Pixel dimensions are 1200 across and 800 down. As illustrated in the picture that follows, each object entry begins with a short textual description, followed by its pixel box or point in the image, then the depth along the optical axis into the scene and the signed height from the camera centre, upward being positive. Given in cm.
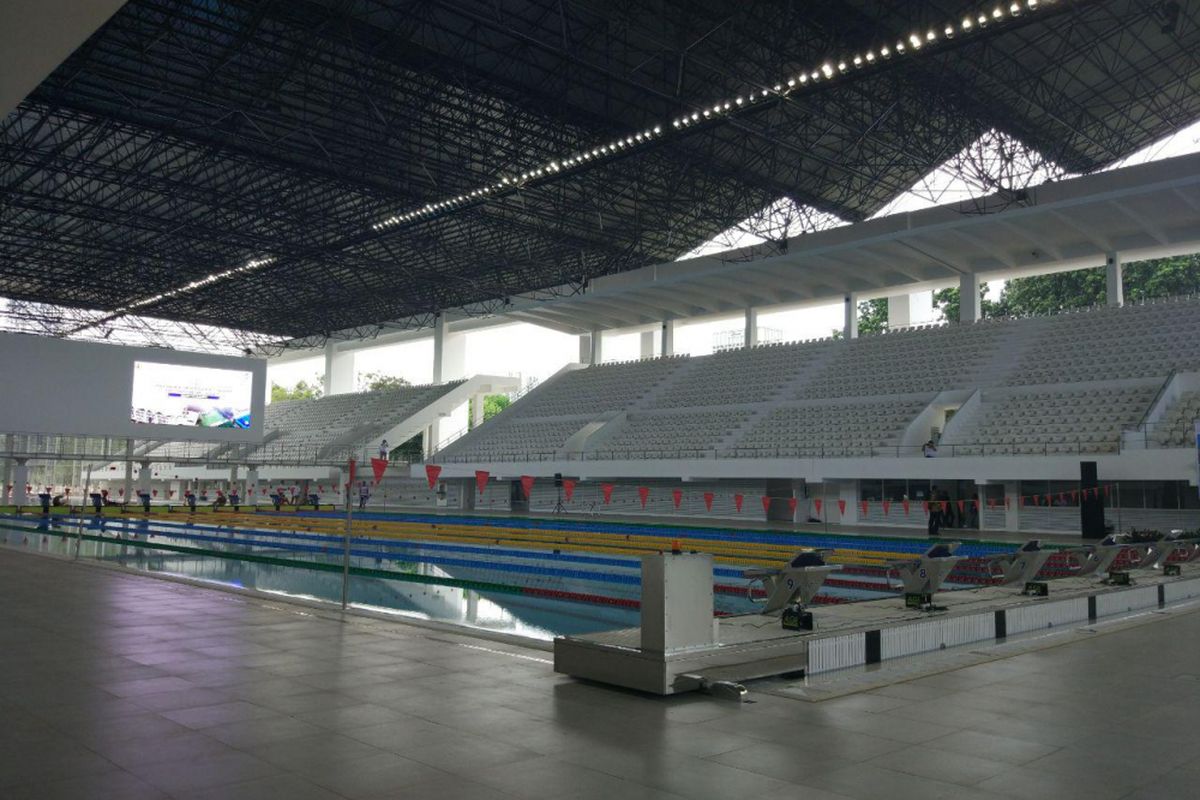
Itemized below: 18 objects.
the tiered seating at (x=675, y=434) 3031 +167
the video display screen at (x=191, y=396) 3152 +293
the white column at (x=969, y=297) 3212 +680
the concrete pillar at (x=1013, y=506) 2353 -62
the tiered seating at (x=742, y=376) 3331 +417
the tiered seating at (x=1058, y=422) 2153 +159
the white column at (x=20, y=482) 3206 -31
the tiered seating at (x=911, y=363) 2824 +408
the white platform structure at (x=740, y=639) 538 -108
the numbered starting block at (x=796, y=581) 668 -78
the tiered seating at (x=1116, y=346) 2391 +401
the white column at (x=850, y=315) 3568 +676
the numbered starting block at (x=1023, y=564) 880 -82
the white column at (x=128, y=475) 3262 -1
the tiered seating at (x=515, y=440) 3566 +165
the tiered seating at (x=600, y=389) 3812 +413
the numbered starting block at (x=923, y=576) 736 -80
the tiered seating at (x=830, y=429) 2605 +164
